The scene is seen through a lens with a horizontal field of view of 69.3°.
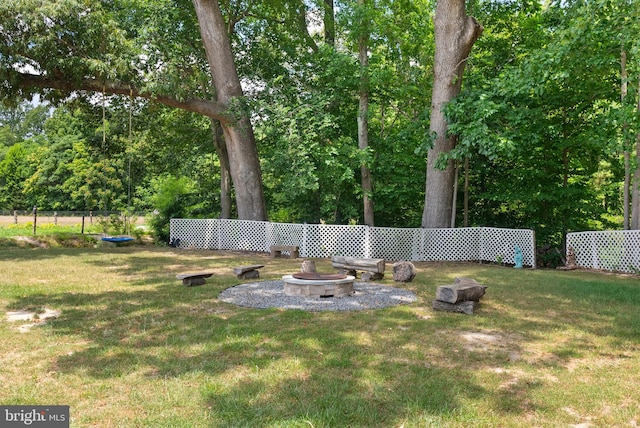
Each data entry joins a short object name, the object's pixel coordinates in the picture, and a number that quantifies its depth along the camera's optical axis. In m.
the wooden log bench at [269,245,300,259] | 13.60
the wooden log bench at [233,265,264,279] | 8.71
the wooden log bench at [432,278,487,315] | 5.99
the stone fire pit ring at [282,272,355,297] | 6.97
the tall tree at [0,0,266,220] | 11.84
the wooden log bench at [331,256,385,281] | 8.65
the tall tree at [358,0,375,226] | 14.20
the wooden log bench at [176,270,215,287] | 7.78
